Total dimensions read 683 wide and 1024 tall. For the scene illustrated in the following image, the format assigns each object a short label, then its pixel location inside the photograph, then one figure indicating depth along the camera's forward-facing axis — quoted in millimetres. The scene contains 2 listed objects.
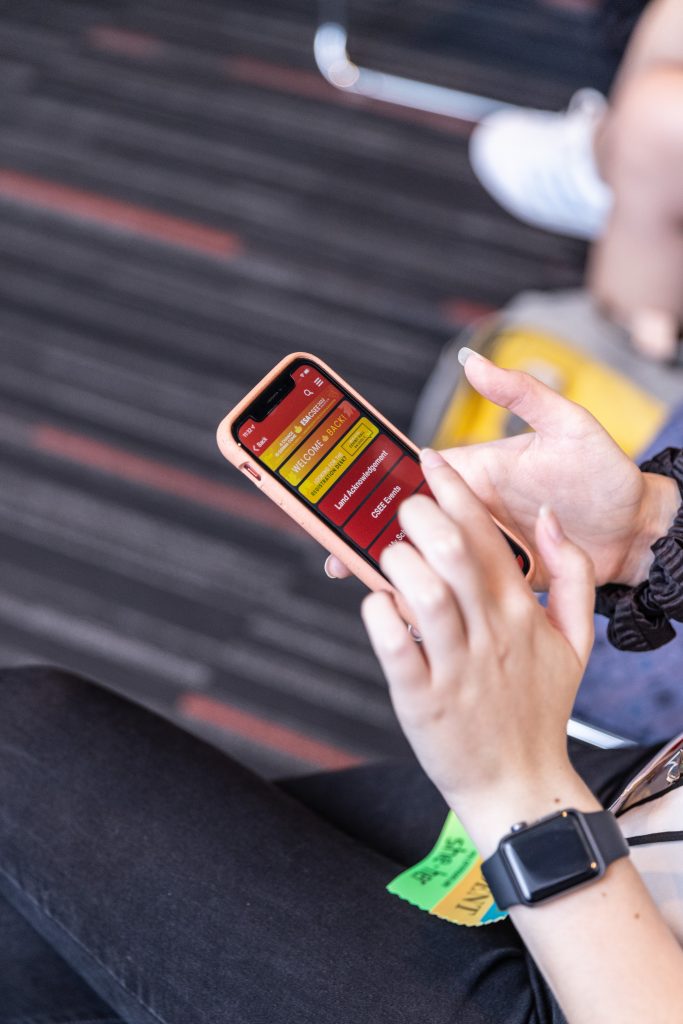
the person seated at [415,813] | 1195
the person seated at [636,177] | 1912
